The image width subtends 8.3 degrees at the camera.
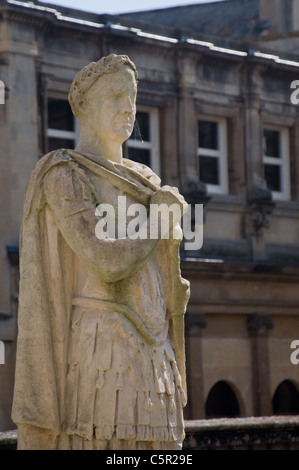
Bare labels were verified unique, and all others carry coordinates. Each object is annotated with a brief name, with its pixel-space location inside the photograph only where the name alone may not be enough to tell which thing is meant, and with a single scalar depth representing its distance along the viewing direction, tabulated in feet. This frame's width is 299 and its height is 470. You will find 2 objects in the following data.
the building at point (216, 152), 138.23
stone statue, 33.25
